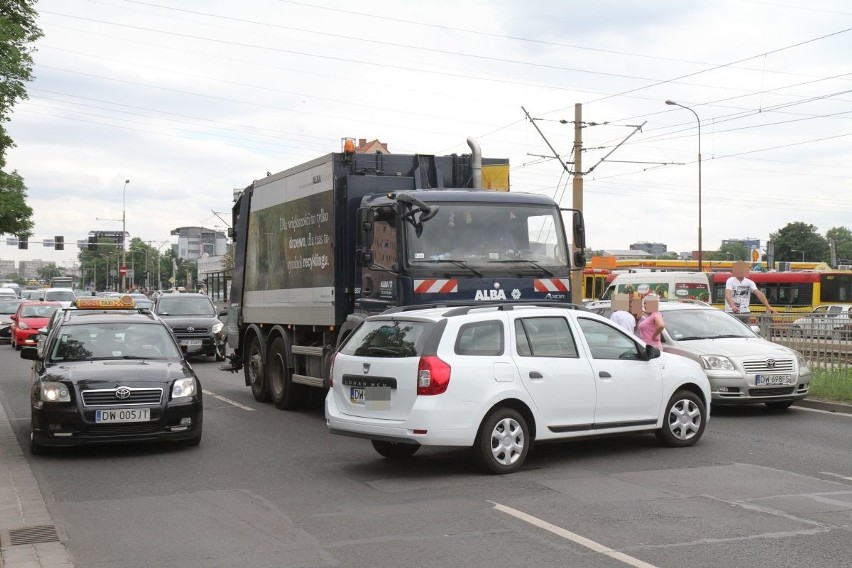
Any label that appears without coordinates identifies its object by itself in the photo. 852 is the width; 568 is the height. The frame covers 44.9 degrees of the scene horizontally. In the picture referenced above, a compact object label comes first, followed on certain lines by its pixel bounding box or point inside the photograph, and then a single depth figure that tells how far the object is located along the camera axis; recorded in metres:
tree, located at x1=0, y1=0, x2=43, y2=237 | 21.48
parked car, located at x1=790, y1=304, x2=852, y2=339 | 16.47
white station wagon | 9.07
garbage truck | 11.84
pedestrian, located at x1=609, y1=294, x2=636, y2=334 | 14.09
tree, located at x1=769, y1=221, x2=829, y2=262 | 127.81
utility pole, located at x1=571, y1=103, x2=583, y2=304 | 28.50
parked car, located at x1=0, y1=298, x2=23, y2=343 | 36.66
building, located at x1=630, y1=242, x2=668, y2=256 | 163.62
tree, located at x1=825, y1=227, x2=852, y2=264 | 147.12
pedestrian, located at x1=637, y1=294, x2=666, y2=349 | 13.26
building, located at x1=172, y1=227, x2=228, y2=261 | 162.88
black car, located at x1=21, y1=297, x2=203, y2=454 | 10.41
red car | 31.56
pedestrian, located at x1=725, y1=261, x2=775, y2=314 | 18.62
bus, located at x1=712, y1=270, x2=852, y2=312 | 44.62
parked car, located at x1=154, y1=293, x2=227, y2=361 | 25.50
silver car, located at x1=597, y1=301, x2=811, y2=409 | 13.79
